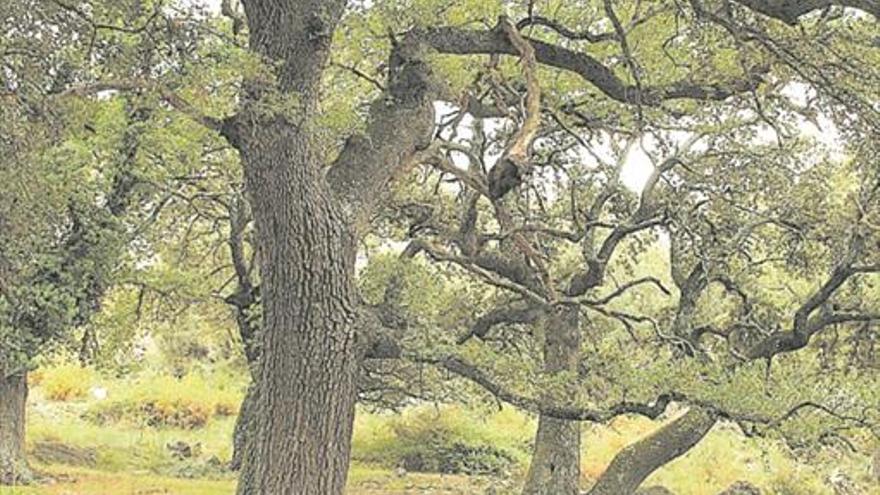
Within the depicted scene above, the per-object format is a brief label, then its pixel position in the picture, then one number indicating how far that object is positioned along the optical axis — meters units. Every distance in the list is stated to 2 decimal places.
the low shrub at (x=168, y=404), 17.75
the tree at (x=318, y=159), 5.35
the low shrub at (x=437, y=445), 15.63
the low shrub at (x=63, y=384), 18.48
